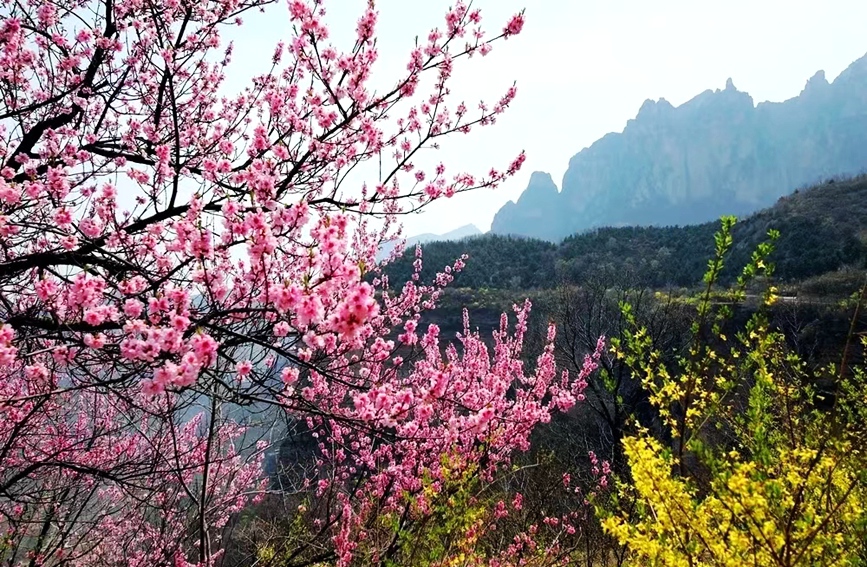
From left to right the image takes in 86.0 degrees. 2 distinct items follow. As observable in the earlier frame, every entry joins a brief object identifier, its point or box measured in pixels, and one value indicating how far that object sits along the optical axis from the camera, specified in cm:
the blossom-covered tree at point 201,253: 231
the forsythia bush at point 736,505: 253
